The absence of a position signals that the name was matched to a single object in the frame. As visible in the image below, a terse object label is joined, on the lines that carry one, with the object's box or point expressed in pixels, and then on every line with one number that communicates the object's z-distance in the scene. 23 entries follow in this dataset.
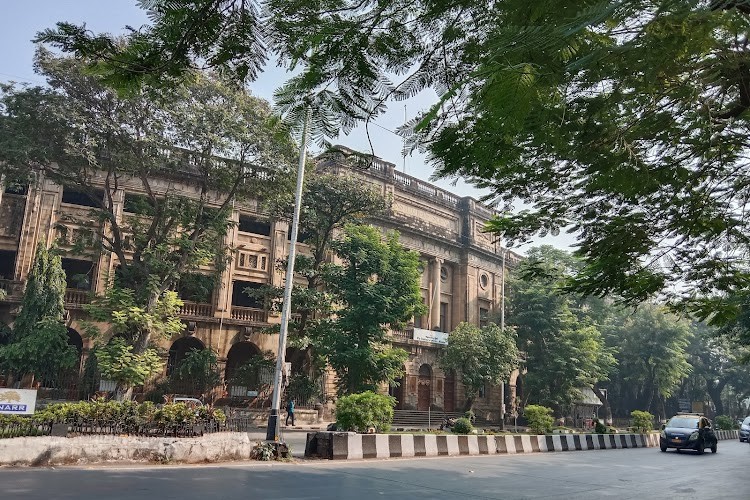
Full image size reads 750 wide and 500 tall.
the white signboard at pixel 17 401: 10.84
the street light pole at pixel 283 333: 15.52
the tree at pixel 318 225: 28.48
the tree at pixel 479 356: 35.25
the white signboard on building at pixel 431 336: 38.47
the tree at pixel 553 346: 39.16
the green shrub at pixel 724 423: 43.58
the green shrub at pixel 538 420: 24.78
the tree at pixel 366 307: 27.14
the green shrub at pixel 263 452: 13.05
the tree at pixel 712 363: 57.66
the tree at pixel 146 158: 21.45
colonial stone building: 28.64
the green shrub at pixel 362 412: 15.48
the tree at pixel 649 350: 47.97
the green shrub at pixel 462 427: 21.31
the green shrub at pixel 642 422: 31.77
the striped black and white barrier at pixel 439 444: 14.45
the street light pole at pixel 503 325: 36.25
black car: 22.19
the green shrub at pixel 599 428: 29.72
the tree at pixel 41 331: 24.56
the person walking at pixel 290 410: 27.11
